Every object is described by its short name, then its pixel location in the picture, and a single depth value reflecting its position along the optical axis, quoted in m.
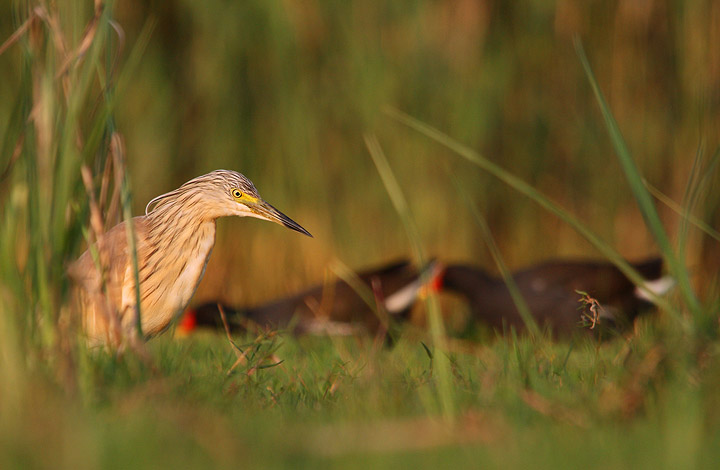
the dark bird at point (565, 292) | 13.77
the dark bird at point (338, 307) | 14.74
